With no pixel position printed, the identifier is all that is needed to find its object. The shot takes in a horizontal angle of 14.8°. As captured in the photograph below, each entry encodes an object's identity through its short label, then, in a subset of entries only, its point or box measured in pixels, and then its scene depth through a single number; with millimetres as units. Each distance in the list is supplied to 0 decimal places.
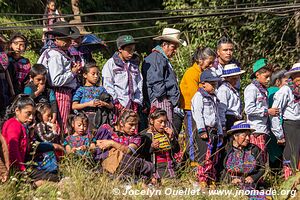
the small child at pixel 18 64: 14168
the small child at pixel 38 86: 13870
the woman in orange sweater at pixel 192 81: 14649
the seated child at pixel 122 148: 12942
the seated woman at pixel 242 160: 14179
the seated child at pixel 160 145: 13526
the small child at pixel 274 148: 15989
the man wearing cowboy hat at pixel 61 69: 14271
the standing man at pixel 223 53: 15703
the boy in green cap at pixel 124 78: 14626
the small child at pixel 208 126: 14111
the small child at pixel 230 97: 14878
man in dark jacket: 14889
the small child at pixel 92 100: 14111
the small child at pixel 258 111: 15199
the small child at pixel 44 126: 12919
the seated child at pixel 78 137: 12874
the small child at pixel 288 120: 15691
